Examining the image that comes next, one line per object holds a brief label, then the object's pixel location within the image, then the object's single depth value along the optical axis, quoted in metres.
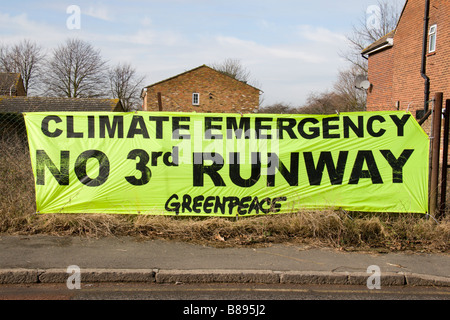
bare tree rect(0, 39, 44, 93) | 46.03
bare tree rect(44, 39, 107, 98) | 43.75
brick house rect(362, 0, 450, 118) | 15.47
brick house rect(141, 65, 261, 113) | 40.03
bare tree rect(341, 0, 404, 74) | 34.00
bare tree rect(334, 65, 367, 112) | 31.93
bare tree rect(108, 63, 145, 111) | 50.86
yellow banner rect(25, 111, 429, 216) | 6.35
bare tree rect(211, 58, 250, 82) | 56.38
